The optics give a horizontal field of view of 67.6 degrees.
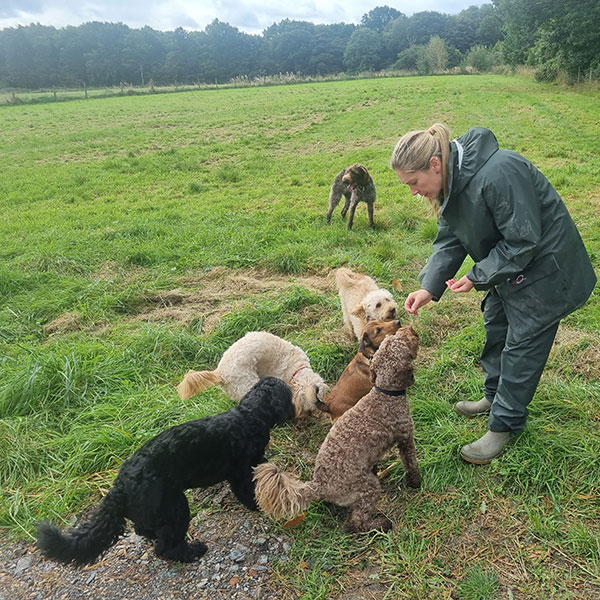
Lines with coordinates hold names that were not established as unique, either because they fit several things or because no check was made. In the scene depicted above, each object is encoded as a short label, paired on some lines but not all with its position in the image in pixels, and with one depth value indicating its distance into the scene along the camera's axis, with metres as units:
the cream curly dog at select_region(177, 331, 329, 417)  3.46
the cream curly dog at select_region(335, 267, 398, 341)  4.25
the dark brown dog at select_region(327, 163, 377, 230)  7.70
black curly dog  2.22
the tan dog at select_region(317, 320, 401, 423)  3.34
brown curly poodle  2.35
